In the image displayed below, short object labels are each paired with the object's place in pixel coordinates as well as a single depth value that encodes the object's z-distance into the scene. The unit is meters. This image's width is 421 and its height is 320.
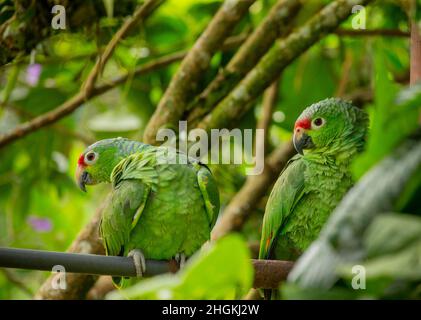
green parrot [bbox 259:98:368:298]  3.68
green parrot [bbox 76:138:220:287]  3.55
